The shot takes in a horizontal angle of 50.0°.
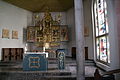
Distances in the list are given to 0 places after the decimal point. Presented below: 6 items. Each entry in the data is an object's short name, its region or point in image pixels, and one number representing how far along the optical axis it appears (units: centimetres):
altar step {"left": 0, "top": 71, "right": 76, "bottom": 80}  542
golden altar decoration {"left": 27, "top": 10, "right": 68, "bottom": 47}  1068
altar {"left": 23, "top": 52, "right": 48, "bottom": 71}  602
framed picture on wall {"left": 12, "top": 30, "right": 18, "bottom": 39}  996
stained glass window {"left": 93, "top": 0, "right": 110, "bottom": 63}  605
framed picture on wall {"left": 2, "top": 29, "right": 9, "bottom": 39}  911
